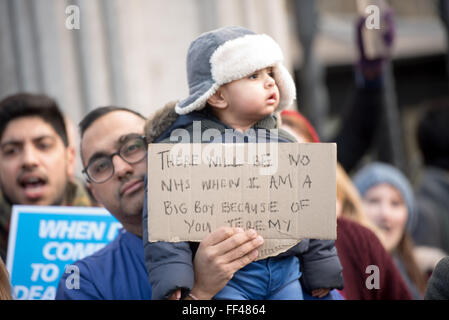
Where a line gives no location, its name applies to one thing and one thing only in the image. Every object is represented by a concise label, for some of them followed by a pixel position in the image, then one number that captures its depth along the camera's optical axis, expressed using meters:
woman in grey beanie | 7.15
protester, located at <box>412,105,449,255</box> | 8.38
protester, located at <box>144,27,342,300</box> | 3.75
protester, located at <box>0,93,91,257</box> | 5.14
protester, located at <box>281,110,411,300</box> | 4.88
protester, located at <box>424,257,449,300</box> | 3.71
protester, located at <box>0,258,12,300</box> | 4.09
